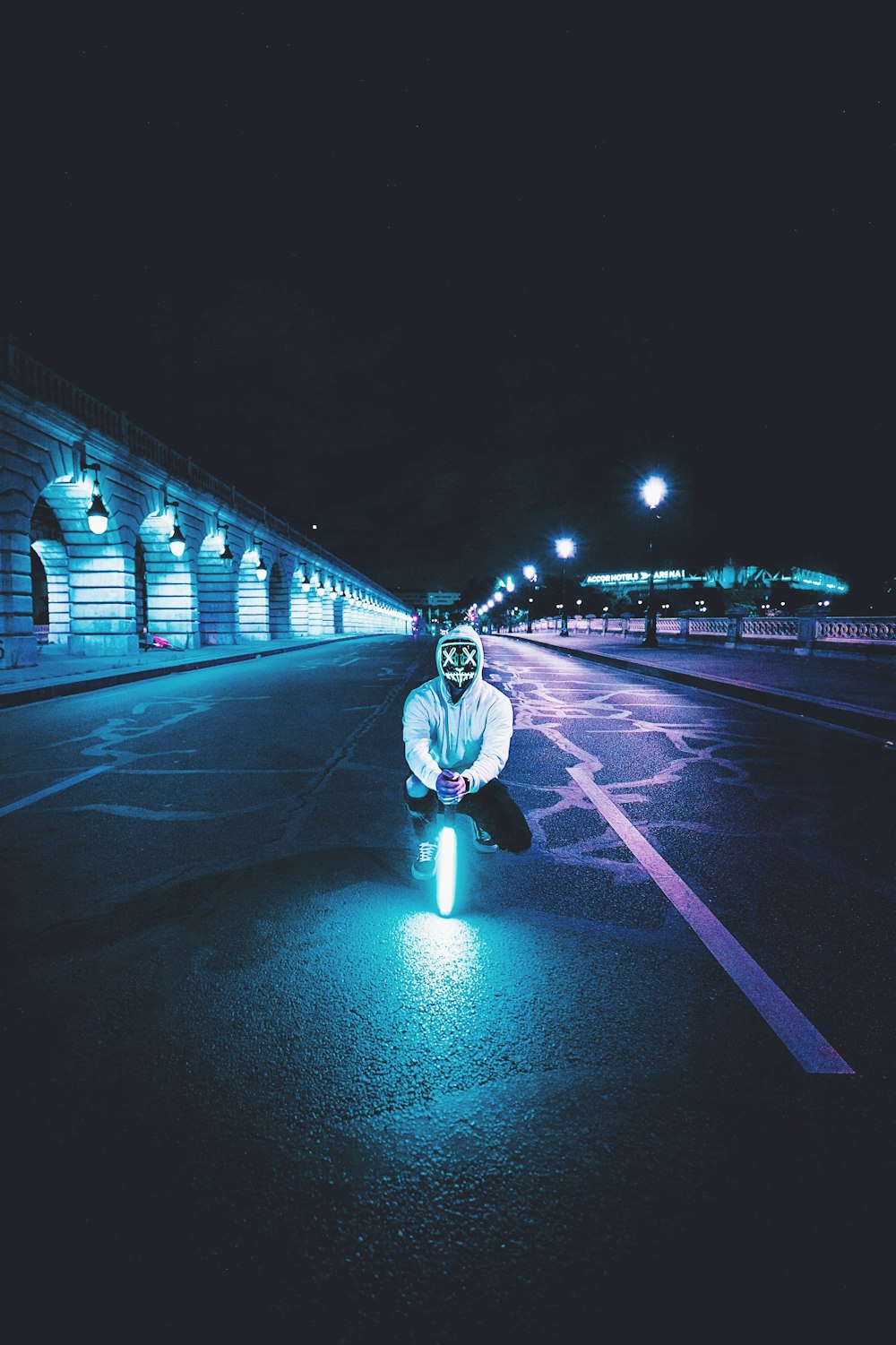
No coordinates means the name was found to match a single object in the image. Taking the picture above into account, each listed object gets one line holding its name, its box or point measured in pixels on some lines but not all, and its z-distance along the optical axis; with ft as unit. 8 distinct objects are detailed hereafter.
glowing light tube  12.85
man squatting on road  14.06
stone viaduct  66.74
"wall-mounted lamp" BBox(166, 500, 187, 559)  91.71
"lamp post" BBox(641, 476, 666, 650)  90.27
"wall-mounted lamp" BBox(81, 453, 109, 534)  68.23
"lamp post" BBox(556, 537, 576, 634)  165.58
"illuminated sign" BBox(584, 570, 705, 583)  519.27
